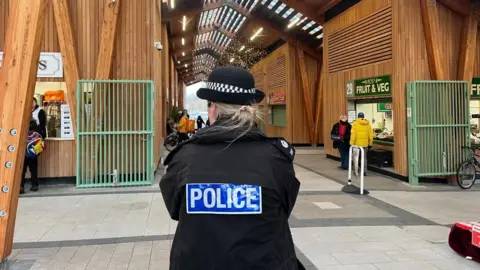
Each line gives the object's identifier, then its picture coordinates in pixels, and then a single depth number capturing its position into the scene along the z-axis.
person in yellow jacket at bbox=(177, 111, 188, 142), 16.67
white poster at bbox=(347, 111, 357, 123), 11.71
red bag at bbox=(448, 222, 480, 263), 4.06
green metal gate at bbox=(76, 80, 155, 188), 7.99
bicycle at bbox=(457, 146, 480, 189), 8.34
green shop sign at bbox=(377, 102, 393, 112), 9.68
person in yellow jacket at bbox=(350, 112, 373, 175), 9.27
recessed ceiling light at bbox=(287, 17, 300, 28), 16.83
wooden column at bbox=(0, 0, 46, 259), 3.75
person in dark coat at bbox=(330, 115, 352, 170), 10.73
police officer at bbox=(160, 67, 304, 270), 1.41
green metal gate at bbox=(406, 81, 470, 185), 8.51
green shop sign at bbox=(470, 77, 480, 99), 9.30
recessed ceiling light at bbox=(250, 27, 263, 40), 20.23
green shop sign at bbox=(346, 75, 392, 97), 9.45
